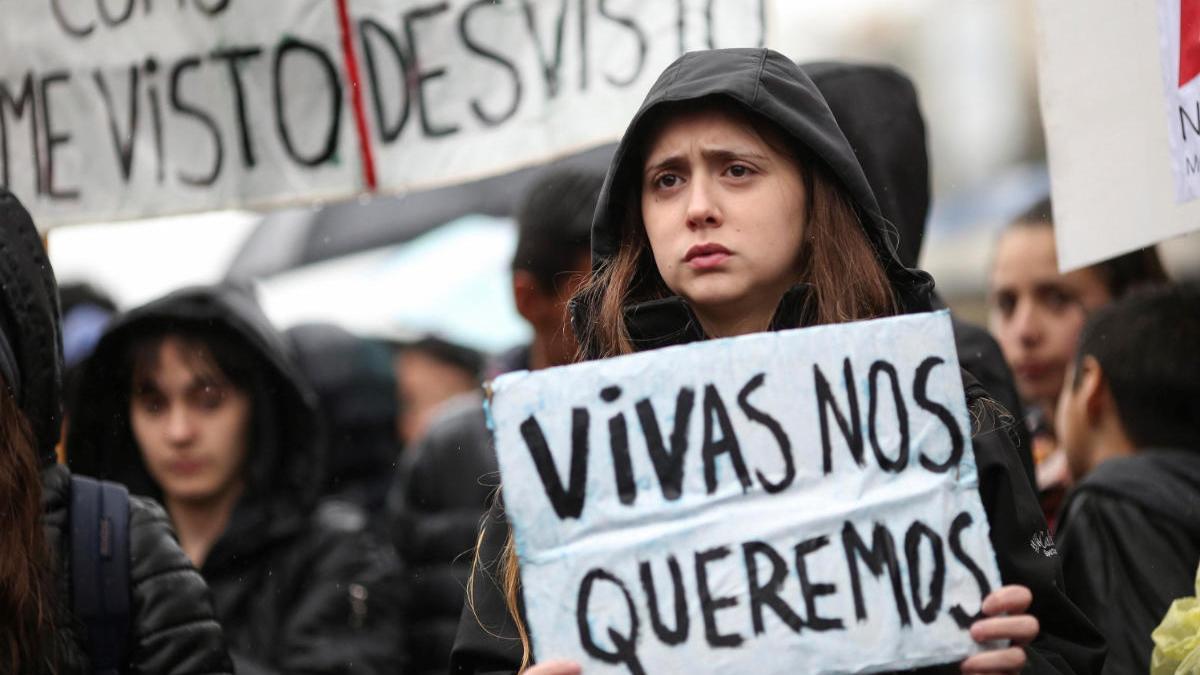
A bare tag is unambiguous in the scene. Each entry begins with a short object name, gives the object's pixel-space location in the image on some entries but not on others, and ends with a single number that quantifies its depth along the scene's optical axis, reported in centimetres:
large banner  483
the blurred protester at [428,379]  853
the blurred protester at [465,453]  498
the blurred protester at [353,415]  794
